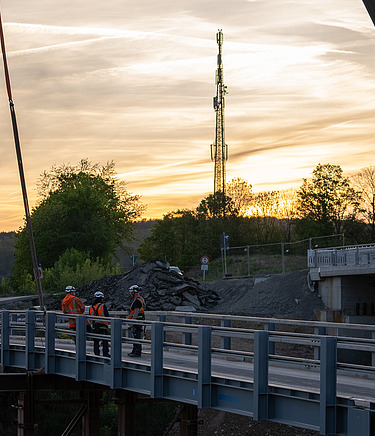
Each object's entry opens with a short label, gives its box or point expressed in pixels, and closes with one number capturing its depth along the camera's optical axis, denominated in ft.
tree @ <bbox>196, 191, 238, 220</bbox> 333.62
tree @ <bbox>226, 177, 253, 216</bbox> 353.10
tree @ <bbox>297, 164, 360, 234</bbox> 295.28
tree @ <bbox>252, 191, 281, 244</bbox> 331.36
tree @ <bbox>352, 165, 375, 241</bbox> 287.69
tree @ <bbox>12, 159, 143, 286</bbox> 298.76
